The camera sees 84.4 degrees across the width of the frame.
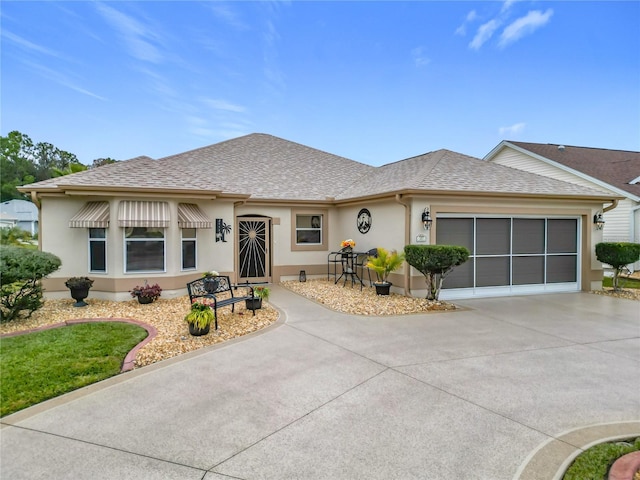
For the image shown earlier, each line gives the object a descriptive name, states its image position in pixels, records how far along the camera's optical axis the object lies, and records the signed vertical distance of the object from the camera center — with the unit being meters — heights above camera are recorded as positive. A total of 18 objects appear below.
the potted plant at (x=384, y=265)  11.32 -1.03
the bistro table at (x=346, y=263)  14.08 -1.29
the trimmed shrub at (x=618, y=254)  12.39 -0.74
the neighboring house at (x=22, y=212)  35.69 +2.22
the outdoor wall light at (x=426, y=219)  11.26 +0.46
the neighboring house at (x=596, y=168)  18.12 +3.88
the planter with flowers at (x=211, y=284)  9.72 -1.40
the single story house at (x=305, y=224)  10.94 +0.34
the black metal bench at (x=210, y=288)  8.70 -1.49
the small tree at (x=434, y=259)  9.98 -0.76
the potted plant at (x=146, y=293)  10.34 -1.76
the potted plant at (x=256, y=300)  9.43 -1.78
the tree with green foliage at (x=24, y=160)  45.50 +11.09
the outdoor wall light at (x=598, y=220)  13.27 +0.48
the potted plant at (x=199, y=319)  7.20 -1.77
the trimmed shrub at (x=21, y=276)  7.96 -0.98
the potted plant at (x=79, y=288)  10.07 -1.58
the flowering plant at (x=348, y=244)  13.59 -0.41
